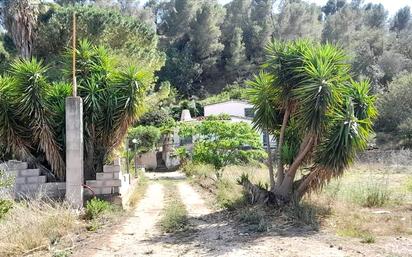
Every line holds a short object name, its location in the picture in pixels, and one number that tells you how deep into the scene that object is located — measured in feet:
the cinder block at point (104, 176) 37.32
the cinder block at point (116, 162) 38.47
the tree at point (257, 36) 189.37
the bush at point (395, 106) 117.39
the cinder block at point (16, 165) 36.70
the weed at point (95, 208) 32.78
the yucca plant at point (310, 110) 30.86
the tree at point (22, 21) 68.39
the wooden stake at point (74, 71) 35.82
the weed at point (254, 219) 27.89
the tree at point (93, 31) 75.25
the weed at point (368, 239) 24.31
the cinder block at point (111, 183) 37.29
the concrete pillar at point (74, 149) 35.06
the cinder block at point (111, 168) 37.37
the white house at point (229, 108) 130.41
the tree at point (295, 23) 190.29
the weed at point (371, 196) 35.68
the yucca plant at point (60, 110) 36.76
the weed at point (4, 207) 23.43
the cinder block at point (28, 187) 36.58
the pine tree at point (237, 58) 185.06
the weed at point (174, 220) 29.60
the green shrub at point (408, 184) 45.87
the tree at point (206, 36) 182.91
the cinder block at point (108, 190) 37.19
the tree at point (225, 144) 61.07
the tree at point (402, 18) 248.36
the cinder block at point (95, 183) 37.06
